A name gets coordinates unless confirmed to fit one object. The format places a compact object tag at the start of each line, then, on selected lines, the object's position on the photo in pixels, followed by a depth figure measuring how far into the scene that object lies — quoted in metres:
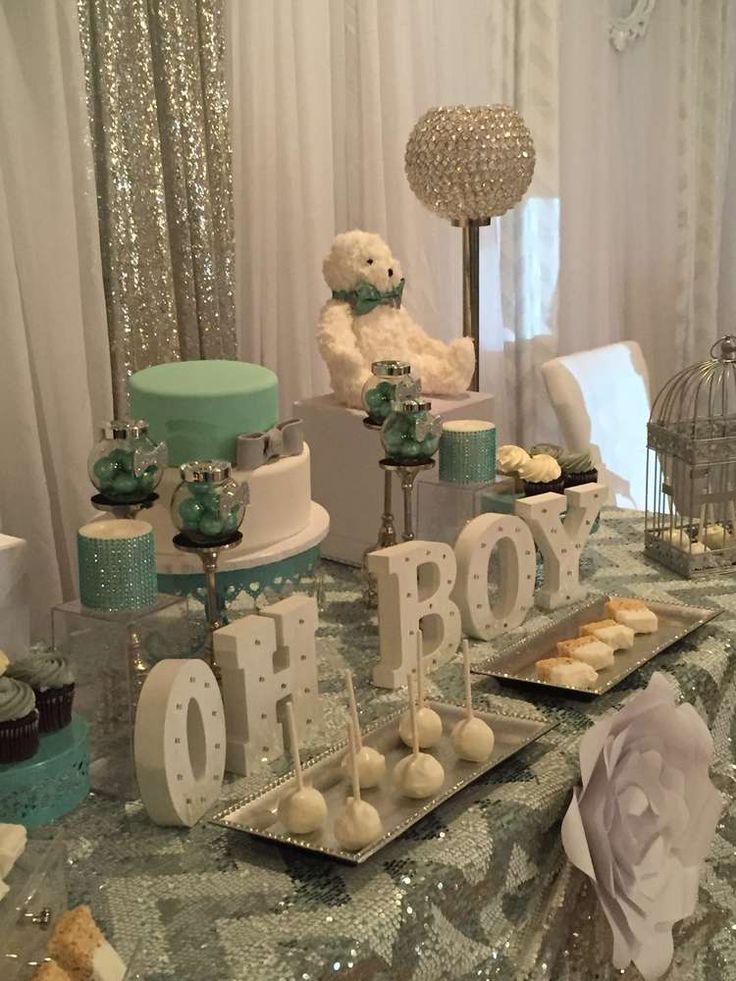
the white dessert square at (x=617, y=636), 1.21
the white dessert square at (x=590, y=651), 1.16
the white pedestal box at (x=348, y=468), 1.47
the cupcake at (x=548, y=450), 1.48
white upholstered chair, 2.03
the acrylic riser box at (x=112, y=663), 0.95
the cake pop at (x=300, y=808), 0.87
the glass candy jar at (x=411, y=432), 1.25
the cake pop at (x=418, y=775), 0.93
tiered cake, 1.17
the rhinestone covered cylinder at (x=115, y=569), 0.96
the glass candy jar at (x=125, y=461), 1.08
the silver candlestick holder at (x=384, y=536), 1.36
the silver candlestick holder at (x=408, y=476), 1.26
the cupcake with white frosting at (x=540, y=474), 1.40
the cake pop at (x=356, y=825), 0.85
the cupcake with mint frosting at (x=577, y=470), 1.45
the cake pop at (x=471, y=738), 0.99
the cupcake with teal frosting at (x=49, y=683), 0.90
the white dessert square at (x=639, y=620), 1.25
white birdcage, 1.40
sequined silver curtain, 1.78
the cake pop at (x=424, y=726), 1.01
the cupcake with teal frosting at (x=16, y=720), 0.85
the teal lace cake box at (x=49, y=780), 0.87
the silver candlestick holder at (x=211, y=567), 1.04
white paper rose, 0.95
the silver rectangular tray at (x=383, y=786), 0.87
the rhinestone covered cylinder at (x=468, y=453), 1.33
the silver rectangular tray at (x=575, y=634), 1.14
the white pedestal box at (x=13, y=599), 1.10
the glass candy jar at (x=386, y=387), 1.29
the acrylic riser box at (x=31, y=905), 0.72
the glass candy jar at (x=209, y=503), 1.01
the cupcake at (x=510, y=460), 1.41
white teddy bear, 1.53
